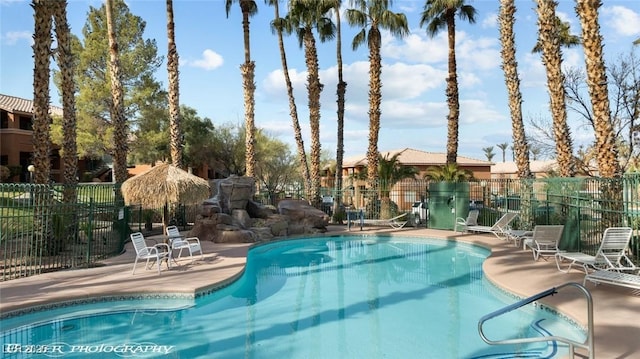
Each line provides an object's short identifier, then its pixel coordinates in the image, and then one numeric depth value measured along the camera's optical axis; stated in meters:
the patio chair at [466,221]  16.86
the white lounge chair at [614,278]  6.65
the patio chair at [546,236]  10.02
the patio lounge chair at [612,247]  7.99
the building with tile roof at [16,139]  34.44
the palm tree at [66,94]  12.61
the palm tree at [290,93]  25.75
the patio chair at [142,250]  9.61
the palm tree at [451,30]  22.23
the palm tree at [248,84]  22.41
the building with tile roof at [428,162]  39.81
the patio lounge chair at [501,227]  14.28
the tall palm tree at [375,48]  21.78
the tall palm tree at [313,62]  22.78
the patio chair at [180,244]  10.94
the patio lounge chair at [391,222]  18.66
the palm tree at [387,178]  20.95
